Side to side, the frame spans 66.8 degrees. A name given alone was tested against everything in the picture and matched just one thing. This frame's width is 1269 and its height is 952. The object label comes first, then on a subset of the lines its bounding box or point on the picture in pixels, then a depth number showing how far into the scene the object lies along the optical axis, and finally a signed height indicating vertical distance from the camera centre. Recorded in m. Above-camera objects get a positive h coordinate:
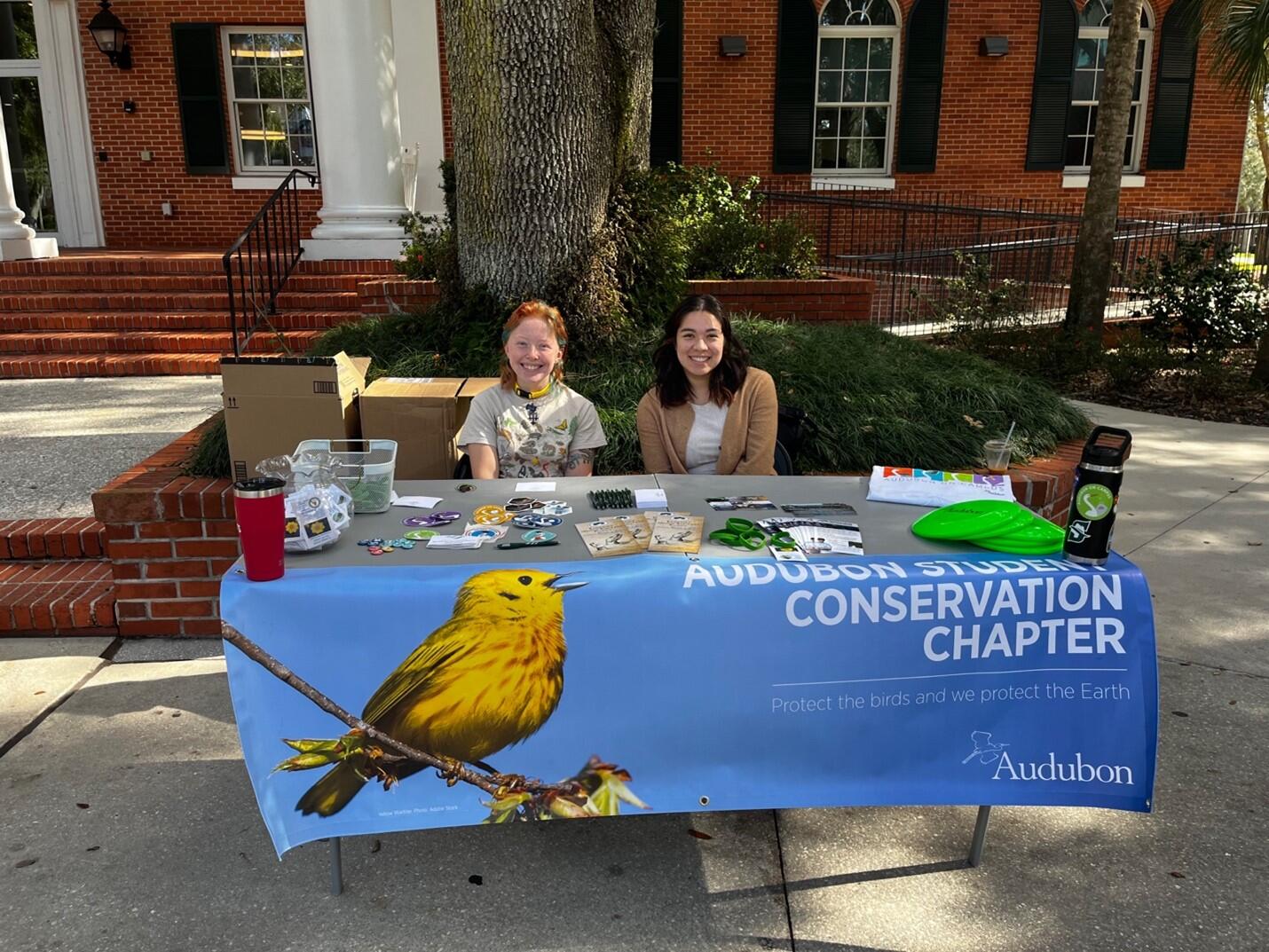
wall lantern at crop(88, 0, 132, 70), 12.12 +2.30
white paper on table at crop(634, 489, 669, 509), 2.88 -0.82
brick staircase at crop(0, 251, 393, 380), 8.30 -0.83
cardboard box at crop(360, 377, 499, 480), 3.79 -0.77
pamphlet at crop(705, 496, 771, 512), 2.84 -0.81
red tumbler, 2.20 -0.67
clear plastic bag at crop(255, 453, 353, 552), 2.42 -0.71
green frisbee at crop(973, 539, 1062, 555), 2.47 -0.81
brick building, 12.60 +1.55
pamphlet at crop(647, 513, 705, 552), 2.46 -0.80
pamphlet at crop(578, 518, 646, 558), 2.46 -0.81
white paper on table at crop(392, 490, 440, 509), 2.85 -0.81
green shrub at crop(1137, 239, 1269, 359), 8.91 -0.77
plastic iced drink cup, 3.01 -0.71
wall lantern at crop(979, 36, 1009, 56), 13.37 +2.35
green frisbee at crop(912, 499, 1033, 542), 2.50 -0.77
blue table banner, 2.31 -1.10
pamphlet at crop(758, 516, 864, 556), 2.48 -0.81
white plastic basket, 2.76 -0.71
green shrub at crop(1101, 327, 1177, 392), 8.47 -1.24
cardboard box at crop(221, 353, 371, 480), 3.53 -0.66
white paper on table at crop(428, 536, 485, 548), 2.51 -0.82
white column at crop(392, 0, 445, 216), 11.12 +1.48
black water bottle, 2.30 -0.65
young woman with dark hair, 3.55 -0.69
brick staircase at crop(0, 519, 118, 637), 3.84 -1.47
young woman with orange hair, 3.46 -0.70
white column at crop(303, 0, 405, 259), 8.69 +0.84
